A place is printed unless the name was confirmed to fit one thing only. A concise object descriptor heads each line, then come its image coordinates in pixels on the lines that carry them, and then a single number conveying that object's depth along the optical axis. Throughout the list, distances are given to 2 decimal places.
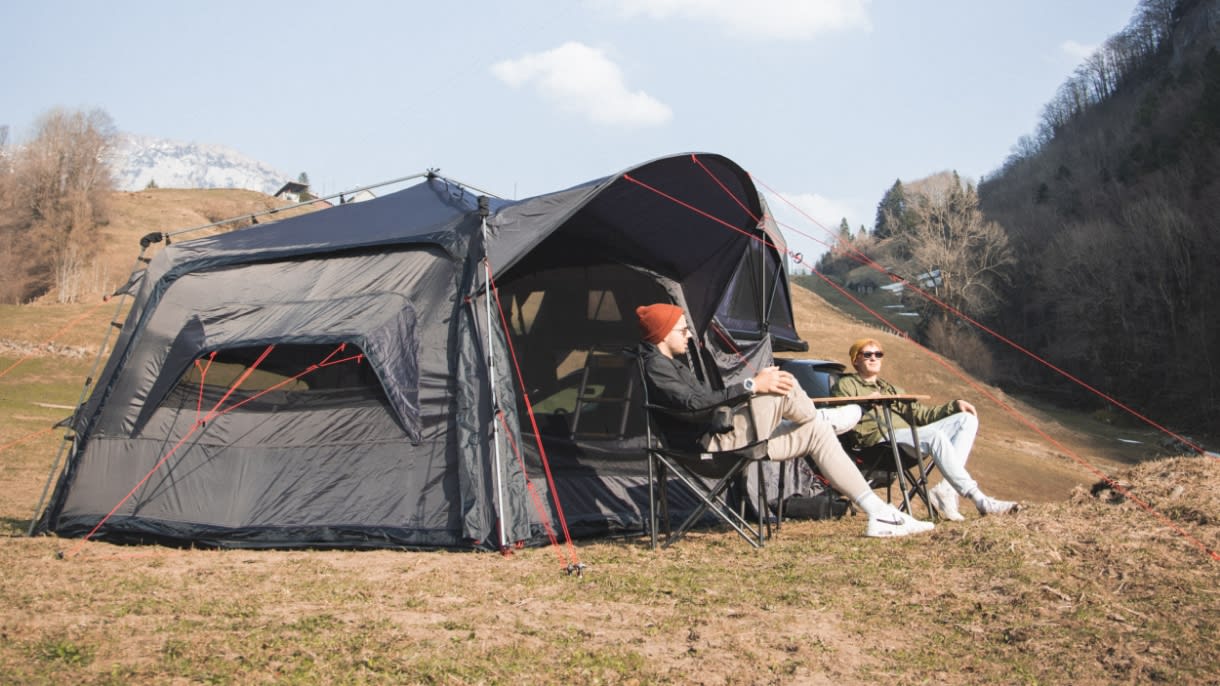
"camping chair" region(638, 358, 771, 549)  4.47
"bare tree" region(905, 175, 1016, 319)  42.16
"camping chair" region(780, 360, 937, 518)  5.15
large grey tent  4.93
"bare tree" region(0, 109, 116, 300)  40.47
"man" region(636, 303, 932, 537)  4.41
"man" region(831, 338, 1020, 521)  5.00
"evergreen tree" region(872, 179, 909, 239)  67.40
